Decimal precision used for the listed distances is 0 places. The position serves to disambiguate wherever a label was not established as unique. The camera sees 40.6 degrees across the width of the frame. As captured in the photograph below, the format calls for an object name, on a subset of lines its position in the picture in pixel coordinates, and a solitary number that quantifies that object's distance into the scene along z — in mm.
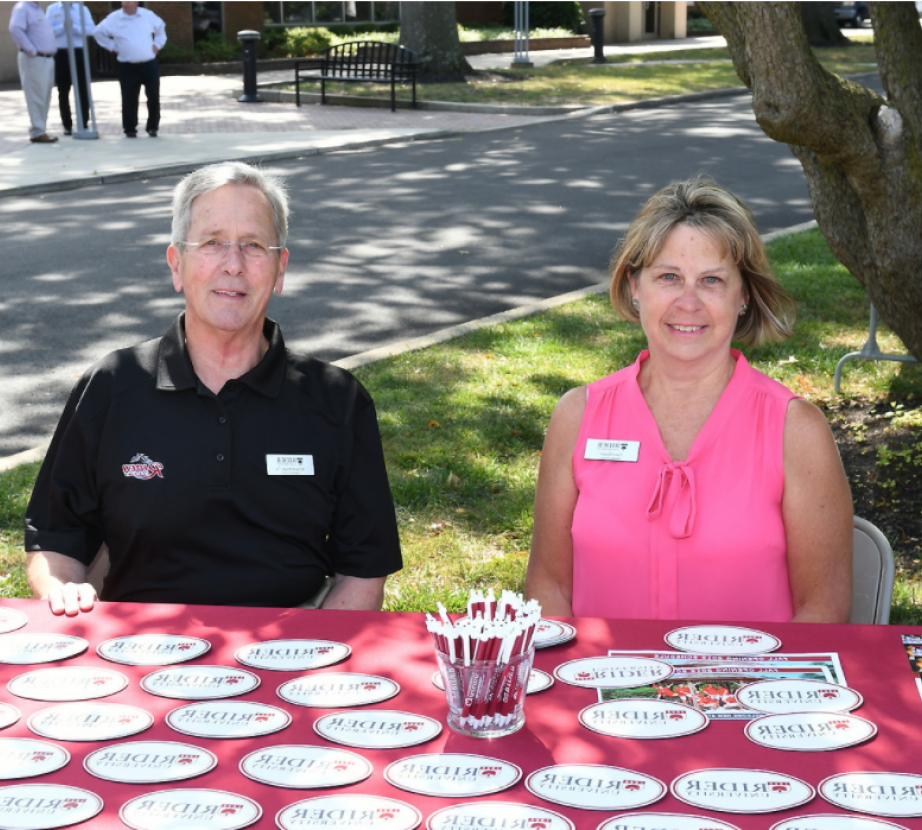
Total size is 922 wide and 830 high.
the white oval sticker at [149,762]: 1979
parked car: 48706
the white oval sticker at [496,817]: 1857
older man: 3160
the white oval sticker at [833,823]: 1838
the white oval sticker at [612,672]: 2314
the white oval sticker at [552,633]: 2479
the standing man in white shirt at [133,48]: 17812
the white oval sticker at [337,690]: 2234
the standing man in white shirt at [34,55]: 17266
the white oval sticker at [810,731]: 2074
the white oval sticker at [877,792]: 1889
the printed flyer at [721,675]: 2234
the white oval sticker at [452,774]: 1947
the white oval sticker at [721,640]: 2453
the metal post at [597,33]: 30962
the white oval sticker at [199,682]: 2260
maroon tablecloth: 1962
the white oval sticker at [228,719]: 2115
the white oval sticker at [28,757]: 1990
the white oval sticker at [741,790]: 1891
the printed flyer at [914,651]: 2324
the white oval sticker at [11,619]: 2592
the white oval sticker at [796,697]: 2197
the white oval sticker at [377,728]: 2090
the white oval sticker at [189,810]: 1854
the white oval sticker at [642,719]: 2125
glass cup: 2080
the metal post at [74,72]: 17297
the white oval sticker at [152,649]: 2404
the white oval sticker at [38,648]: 2420
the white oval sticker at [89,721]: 2113
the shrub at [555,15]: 41062
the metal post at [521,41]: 30044
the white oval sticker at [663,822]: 1840
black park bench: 22859
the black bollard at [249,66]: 22844
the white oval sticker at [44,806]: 1852
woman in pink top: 3018
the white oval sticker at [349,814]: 1854
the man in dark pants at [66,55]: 18094
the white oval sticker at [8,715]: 2158
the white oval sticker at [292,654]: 2379
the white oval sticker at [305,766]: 1967
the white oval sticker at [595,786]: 1907
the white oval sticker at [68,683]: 2264
